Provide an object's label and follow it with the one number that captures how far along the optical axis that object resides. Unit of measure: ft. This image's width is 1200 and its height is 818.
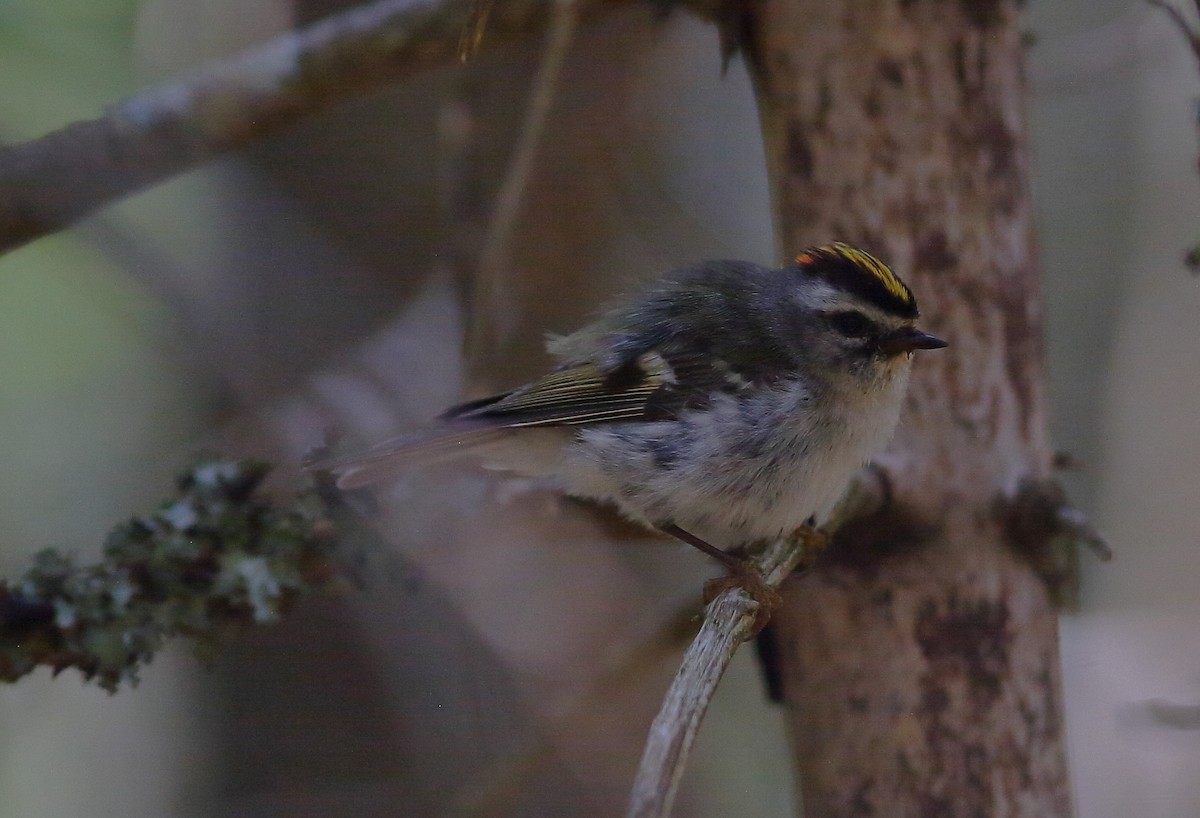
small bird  9.29
